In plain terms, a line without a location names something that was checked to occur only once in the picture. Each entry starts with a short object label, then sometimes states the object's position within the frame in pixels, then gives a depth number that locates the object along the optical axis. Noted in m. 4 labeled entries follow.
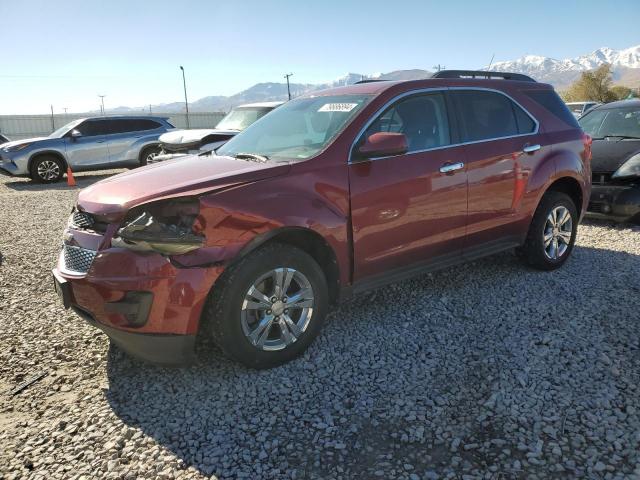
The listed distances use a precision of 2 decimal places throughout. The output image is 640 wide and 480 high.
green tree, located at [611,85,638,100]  68.25
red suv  2.83
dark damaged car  6.55
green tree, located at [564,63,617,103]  68.38
